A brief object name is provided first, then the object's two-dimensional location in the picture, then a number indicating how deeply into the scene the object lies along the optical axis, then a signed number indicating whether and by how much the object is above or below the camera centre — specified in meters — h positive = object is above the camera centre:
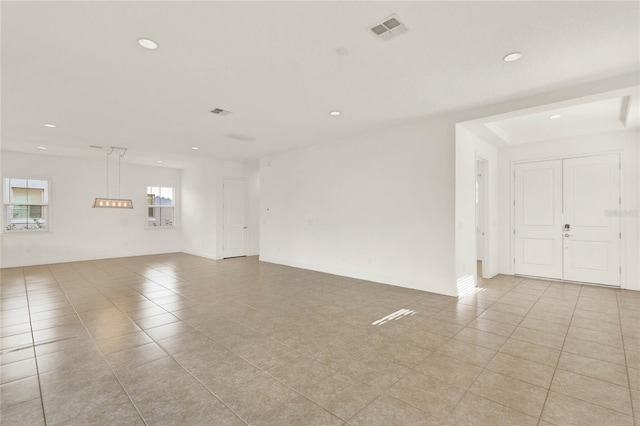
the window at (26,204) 7.32 +0.29
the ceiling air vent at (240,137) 5.78 +1.53
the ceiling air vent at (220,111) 4.40 +1.54
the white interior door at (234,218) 8.76 -0.14
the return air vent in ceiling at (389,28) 2.36 +1.51
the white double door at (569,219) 5.16 -0.16
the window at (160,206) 9.58 +0.27
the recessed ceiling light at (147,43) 2.59 +1.51
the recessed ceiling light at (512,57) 2.83 +1.49
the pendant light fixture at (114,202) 6.85 +0.30
